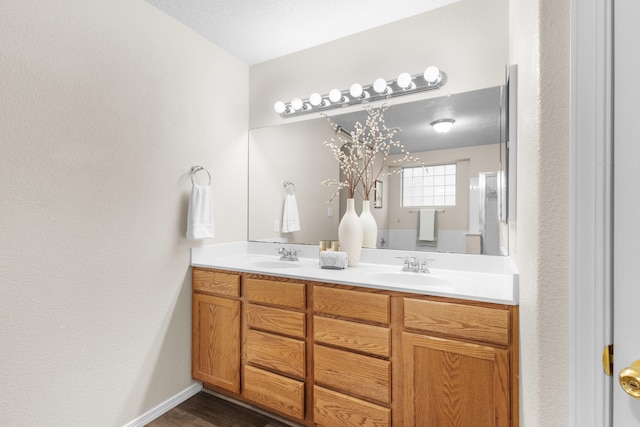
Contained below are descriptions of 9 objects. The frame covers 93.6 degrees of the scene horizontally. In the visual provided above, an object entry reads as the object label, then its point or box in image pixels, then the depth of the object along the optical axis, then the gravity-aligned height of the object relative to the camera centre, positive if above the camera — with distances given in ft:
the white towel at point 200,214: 6.47 -0.09
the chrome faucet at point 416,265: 5.78 -1.06
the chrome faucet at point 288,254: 7.32 -1.09
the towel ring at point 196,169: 6.77 +0.93
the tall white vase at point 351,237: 6.32 -0.56
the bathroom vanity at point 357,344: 3.95 -2.14
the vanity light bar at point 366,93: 5.94 +2.60
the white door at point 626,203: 1.73 +0.05
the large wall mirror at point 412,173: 5.63 +0.80
